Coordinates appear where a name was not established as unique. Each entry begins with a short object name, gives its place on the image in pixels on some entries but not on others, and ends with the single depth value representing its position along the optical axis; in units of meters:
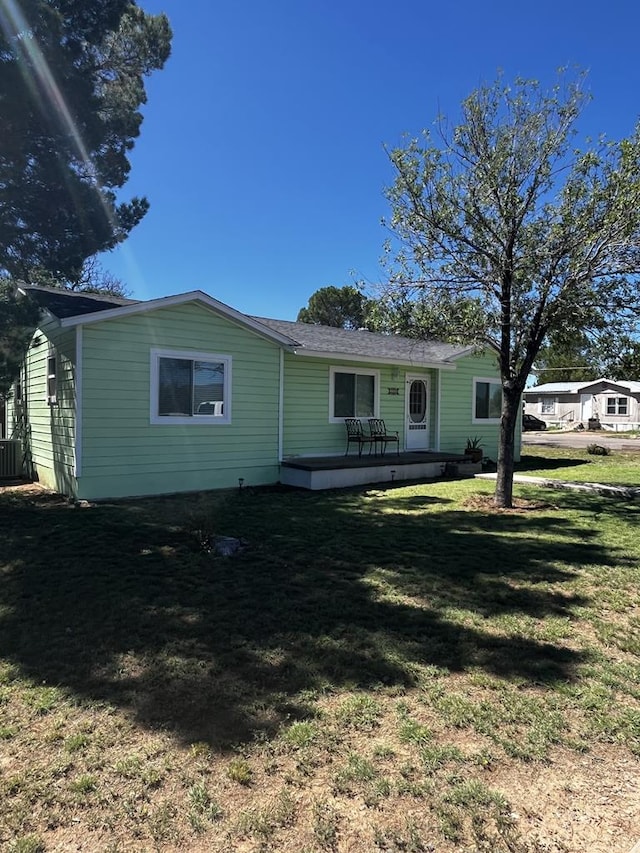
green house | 8.66
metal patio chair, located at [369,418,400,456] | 12.65
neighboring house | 36.72
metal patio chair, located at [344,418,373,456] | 12.30
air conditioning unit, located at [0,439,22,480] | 11.81
